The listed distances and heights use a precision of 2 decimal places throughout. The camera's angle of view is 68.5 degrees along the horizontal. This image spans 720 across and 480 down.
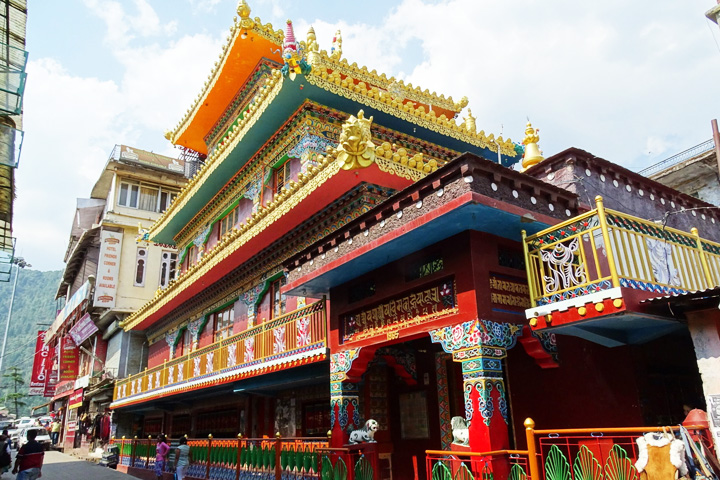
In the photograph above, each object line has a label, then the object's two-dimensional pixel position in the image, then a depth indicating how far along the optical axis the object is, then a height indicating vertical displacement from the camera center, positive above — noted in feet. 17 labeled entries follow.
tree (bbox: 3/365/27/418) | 240.12 +23.72
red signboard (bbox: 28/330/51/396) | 133.69 +14.83
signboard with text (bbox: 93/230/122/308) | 95.30 +27.93
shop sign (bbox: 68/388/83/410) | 104.29 +5.71
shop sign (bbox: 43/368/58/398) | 135.64 +10.66
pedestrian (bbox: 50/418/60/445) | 125.18 -0.56
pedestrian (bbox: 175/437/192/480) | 41.96 -2.62
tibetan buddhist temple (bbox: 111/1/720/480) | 22.38 +6.27
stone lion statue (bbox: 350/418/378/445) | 29.01 -0.81
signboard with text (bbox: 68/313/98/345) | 102.15 +18.89
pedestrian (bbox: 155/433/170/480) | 48.62 -2.77
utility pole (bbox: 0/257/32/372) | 107.45 +33.61
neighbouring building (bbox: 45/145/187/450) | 94.53 +26.21
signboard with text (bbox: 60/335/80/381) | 118.83 +14.81
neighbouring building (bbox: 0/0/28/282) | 33.58 +21.38
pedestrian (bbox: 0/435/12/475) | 44.76 -1.99
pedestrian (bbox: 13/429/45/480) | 36.14 -1.88
